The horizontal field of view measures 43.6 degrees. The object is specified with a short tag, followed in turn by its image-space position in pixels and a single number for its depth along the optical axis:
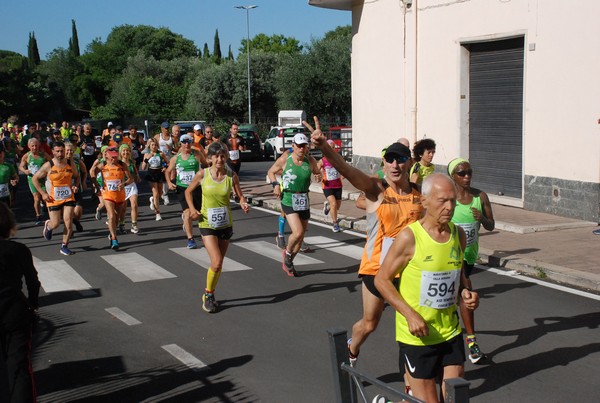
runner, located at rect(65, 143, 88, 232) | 13.07
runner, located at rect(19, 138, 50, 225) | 15.92
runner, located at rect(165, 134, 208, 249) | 14.10
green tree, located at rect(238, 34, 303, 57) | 106.06
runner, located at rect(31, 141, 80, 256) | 12.48
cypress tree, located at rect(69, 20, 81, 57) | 118.62
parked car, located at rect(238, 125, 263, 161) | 36.72
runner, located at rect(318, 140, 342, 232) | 14.40
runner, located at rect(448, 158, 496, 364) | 6.70
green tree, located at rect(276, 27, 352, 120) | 51.12
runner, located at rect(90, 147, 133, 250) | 12.96
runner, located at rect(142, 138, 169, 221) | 16.92
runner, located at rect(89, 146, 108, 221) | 14.48
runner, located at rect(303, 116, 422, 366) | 5.73
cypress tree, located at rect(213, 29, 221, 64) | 123.96
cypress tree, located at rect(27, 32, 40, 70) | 115.94
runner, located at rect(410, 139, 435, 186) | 9.28
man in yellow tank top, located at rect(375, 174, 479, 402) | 4.38
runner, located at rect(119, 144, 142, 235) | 14.49
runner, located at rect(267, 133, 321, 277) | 10.48
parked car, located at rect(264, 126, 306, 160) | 35.69
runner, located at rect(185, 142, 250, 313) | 8.72
